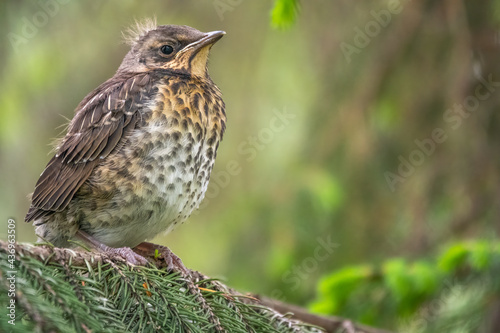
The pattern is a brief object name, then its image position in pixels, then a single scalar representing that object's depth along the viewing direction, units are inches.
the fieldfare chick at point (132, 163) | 232.1
